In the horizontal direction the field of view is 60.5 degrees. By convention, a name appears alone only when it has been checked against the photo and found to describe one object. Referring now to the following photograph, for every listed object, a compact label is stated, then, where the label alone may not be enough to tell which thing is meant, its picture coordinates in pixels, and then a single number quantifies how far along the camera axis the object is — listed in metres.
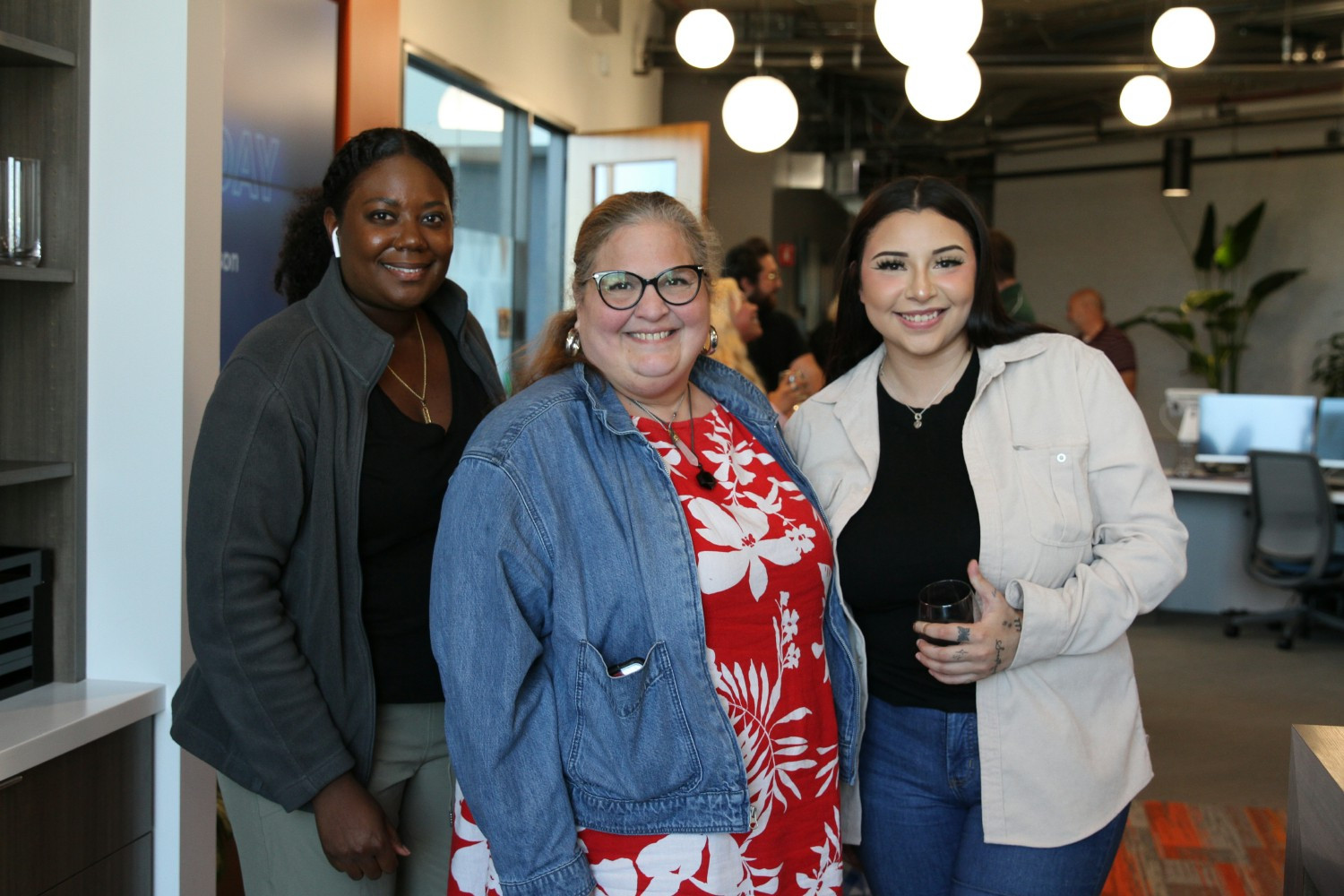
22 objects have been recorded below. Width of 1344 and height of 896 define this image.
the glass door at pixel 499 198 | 5.47
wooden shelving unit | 2.09
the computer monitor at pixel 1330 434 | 6.79
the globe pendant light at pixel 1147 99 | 6.63
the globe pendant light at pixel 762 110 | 5.82
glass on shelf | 1.98
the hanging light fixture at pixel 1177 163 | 10.64
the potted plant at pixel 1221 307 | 10.63
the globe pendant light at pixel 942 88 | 5.24
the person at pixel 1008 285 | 4.45
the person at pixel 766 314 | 5.20
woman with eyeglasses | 1.45
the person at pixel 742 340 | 3.38
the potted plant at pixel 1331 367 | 10.08
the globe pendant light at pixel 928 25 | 4.15
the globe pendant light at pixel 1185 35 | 5.23
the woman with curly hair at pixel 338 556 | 1.60
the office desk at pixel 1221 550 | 7.01
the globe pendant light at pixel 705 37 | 5.64
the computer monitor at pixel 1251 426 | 6.82
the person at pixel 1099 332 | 6.65
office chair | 6.12
